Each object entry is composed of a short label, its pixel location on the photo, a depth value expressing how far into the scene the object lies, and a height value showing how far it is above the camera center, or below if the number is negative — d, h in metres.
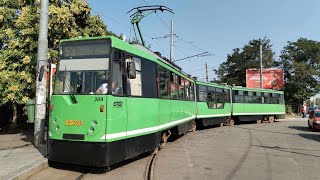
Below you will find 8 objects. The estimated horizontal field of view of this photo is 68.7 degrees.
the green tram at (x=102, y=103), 5.48 -0.09
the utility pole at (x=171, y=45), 21.93 +5.25
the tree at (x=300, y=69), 33.32 +4.40
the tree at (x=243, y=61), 40.97 +6.90
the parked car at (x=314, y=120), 15.37 -1.42
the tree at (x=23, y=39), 10.83 +2.93
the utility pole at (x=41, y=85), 7.71 +0.48
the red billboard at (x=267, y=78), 34.84 +3.17
